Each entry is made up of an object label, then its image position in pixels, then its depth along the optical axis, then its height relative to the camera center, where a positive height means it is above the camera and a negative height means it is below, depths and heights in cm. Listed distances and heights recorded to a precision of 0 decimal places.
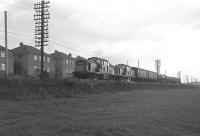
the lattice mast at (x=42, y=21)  4081 +813
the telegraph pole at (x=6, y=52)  2889 +253
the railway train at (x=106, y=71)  4100 +106
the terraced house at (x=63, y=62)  8006 +432
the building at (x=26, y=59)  6700 +439
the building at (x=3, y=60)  5888 +369
